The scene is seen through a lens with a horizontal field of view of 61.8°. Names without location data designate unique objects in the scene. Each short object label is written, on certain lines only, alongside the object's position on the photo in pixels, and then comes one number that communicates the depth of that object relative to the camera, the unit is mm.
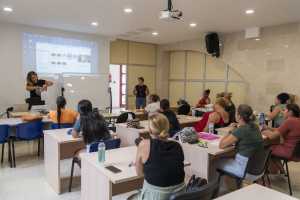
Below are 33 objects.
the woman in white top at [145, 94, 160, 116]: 5434
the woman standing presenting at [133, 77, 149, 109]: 8648
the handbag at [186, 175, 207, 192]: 1891
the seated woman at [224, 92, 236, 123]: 4625
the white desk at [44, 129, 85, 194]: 3246
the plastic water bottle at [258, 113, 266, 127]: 4215
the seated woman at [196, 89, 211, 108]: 7367
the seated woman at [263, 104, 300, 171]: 3410
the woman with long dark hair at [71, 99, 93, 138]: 3246
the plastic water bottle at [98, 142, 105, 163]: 2402
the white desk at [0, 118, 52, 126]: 4215
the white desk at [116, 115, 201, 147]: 3893
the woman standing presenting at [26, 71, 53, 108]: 6203
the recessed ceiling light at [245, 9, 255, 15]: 5205
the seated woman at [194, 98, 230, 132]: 4134
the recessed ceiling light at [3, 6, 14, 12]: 5199
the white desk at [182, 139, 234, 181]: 2832
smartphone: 2171
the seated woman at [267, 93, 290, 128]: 5137
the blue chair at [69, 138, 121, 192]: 2820
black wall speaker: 7656
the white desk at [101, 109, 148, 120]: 5410
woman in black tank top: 1804
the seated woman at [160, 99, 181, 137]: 4074
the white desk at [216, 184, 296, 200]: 1729
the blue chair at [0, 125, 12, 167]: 4050
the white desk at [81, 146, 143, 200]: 2119
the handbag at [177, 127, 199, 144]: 3090
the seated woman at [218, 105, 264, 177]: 2713
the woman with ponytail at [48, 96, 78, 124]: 4188
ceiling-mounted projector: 3821
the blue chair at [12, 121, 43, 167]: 4199
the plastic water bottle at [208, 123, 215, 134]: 3949
